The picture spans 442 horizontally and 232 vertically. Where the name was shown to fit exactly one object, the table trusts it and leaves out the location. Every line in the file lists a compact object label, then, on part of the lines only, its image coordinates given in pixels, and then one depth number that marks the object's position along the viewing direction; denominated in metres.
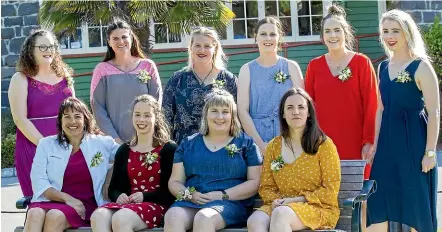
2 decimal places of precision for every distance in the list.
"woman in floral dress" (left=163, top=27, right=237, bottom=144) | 6.74
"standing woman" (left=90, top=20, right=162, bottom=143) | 7.03
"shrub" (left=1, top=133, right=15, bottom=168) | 14.72
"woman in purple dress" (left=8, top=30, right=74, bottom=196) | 6.89
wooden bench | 5.88
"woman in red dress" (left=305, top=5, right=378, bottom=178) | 6.67
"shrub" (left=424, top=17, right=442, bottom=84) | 15.27
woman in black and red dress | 6.29
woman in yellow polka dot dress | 5.68
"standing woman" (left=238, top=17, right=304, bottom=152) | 6.75
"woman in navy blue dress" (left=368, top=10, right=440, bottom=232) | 6.32
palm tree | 14.16
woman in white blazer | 6.44
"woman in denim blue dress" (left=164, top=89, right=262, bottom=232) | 6.04
